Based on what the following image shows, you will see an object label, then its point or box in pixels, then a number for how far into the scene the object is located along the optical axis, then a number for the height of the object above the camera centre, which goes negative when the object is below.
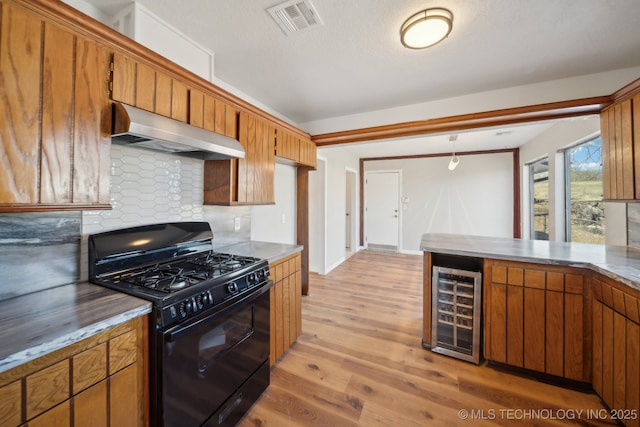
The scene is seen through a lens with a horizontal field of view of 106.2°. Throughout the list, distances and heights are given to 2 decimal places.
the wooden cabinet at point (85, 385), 0.73 -0.60
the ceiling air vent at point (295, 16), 1.40 +1.24
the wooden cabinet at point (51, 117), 0.92 +0.41
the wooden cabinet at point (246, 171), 1.93 +0.37
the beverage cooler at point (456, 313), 1.99 -0.82
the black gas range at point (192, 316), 1.07 -0.52
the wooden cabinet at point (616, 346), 1.30 -0.75
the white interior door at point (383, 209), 6.04 +0.20
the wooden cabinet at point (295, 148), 2.49 +0.78
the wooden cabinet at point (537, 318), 1.69 -0.74
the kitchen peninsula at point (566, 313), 1.38 -0.65
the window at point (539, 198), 3.96 +0.37
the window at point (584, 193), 2.73 +0.33
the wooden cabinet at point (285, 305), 1.88 -0.75
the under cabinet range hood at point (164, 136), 1.18 +0.44
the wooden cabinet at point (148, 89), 1.24 +0.71
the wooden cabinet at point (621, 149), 1.70 +0.54
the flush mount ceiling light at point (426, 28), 1.43 +1.18
